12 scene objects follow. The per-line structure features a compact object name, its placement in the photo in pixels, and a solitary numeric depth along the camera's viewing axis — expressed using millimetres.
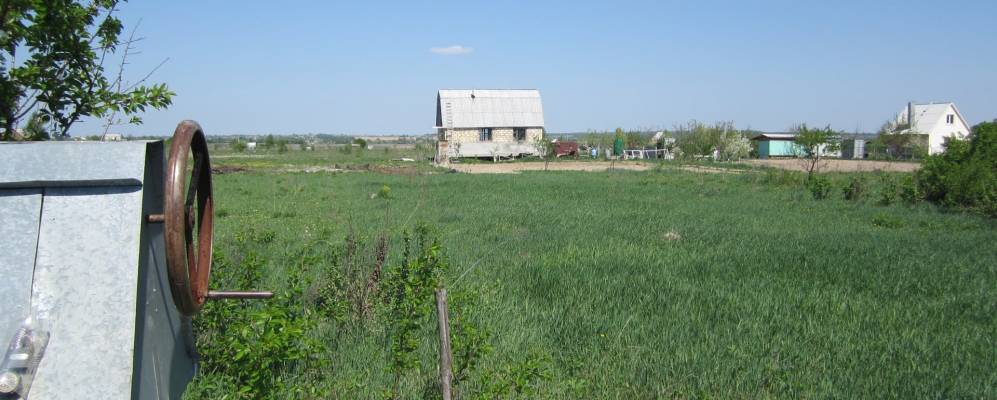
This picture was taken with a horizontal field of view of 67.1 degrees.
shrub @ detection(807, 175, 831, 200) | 21594
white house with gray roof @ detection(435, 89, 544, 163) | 58219
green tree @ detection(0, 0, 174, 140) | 4711
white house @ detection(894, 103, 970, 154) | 70625
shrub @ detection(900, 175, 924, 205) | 20203
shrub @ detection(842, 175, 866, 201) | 21156
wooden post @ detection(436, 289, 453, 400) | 3834
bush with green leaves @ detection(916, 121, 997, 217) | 18266
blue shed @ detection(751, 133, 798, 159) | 69625
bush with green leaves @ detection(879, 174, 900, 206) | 19969
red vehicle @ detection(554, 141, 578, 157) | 62406
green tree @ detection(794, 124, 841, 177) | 34531
